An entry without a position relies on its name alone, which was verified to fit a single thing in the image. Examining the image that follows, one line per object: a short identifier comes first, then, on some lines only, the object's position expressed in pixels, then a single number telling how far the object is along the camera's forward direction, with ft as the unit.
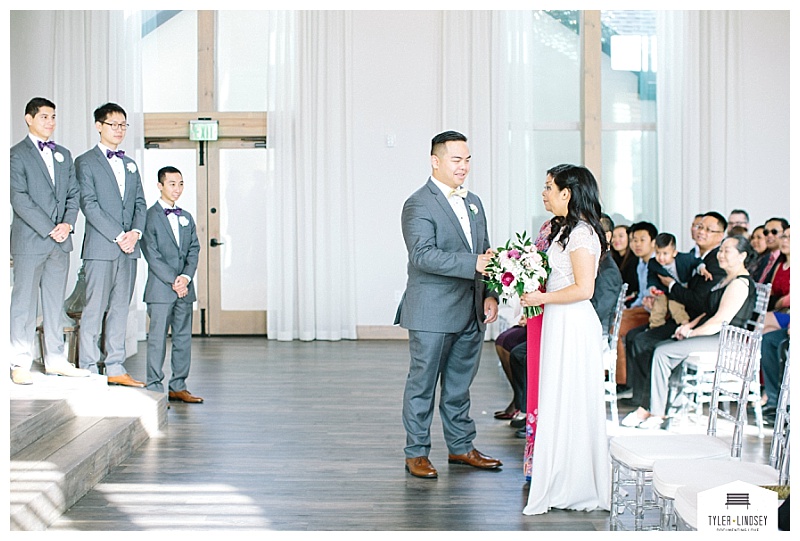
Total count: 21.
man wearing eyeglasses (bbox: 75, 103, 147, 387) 20.07
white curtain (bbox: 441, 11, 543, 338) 35.04
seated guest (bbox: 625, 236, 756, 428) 18.97
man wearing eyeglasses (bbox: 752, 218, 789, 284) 24.03
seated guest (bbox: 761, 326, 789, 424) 20.33
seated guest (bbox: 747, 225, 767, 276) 25.21
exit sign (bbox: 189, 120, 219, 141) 35.91
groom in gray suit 15.46
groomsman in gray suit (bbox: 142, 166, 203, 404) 21.58
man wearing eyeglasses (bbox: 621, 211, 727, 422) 20.76
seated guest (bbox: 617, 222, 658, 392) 23.93
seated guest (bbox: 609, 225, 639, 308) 25.50
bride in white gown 13.83
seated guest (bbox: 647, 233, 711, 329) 21.45
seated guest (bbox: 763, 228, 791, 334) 21.39
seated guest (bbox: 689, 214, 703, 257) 23.92
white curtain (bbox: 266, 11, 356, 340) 35.29
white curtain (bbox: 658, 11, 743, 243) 35.24
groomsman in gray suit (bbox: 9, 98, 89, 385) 18.52
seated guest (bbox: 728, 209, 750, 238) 27.26
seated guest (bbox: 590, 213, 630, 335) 18.66
